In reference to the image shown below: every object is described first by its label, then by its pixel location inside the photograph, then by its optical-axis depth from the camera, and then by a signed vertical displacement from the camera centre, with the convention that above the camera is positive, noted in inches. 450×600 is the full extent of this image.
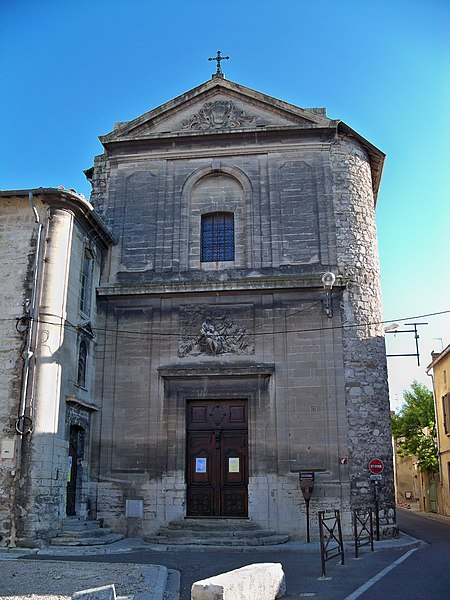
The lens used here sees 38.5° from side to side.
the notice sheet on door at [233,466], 647.1 +10.2
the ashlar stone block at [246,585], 282.4 -48.7
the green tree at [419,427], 1218.0 +95.7
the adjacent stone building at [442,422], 1035.3 +87.5
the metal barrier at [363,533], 575.2 -51.9
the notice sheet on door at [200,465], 650.8 +11.2
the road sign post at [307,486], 602.2 -8.6
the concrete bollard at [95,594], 242.8 -43.1
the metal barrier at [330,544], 401.1 -46.7
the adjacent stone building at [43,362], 541.3 +101.9
